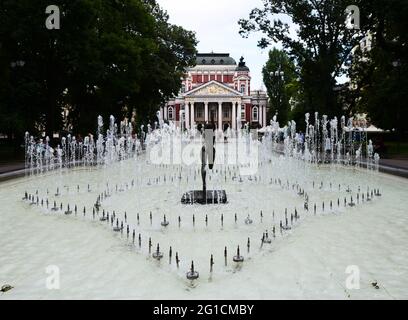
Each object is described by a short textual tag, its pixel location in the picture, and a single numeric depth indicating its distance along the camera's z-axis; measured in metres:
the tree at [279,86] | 65.94
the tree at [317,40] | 27.97
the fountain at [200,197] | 8.06
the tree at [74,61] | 23.98
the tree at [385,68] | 22.12
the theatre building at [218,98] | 95.94
